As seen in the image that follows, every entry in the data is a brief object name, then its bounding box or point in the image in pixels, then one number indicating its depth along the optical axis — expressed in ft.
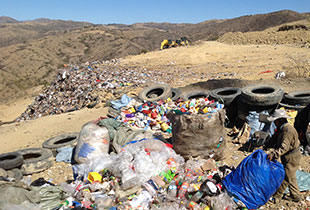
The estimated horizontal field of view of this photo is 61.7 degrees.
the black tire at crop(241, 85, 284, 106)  19.27
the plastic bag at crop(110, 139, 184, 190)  12.75
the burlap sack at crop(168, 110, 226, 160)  14.66
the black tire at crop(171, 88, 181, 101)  25.68
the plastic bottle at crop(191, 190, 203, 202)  11.12
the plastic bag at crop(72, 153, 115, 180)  14.02
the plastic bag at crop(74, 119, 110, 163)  16.15
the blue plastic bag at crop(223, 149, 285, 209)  10.94
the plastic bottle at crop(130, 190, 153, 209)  11.42
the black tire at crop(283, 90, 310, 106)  19.66
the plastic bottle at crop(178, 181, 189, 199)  11.60
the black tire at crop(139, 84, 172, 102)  26.06
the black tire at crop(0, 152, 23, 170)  16.51
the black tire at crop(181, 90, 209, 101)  25.16
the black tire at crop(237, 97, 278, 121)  19.71
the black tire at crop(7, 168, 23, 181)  16.06
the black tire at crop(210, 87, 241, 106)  21.91
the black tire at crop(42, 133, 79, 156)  20.17
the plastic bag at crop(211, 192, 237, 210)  10.66
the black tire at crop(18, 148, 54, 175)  17.30
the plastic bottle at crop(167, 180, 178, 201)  11.61
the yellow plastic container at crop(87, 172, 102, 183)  13.10
